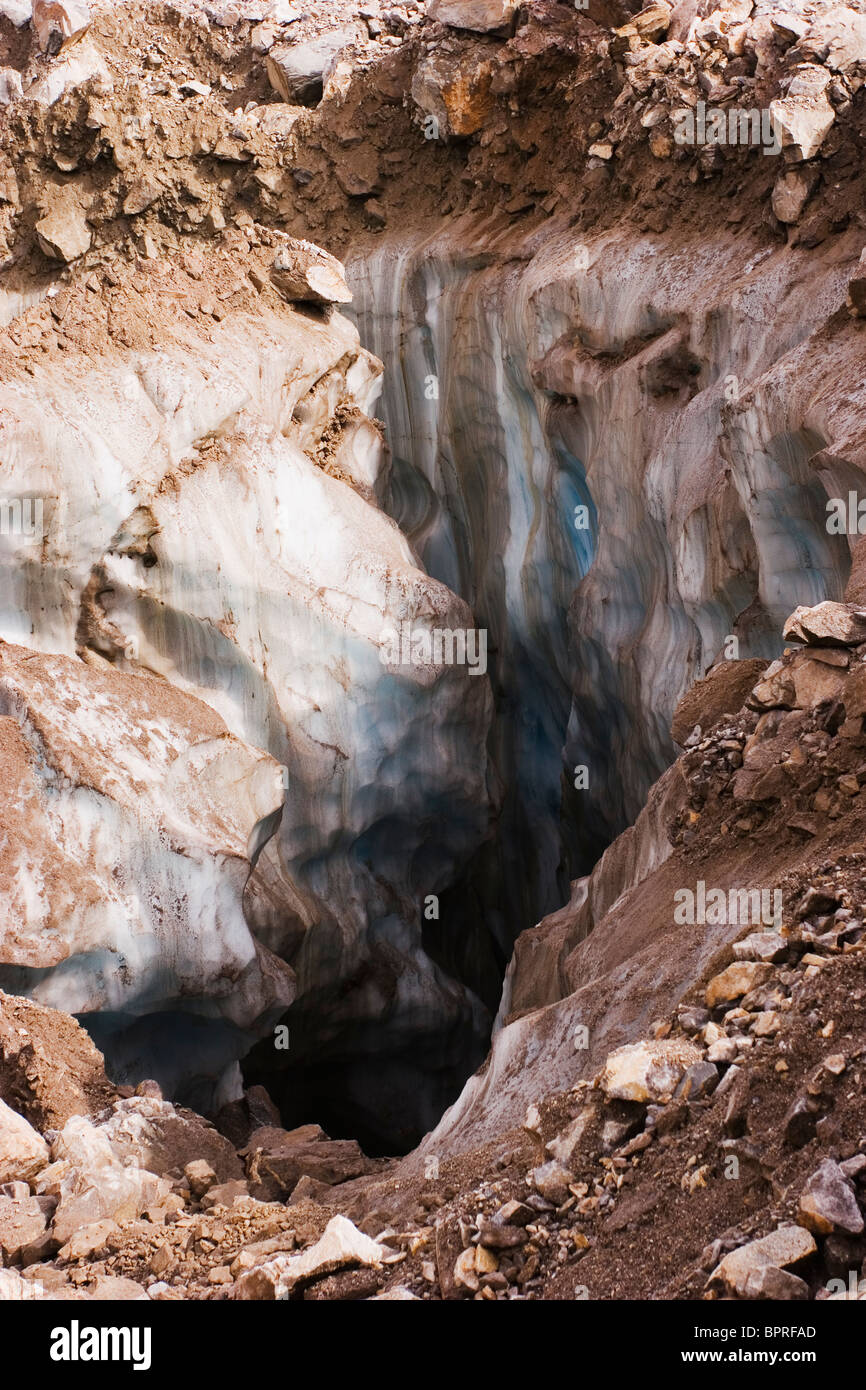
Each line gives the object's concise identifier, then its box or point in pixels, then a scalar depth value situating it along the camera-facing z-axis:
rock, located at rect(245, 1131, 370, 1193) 8.12
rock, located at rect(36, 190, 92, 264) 15.16
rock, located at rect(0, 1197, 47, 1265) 6.63
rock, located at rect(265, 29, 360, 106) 15.96
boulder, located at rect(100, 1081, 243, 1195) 7.81
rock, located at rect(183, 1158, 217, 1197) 7.47
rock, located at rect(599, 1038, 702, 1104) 5.38
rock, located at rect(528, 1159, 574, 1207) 5.23
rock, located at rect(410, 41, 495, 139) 14.30
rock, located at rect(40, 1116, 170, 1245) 6.84
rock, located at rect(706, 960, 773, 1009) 5.71
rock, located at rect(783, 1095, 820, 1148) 4.62
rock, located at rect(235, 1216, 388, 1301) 5.36
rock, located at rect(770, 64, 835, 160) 11.05
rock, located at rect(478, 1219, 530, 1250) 5.05
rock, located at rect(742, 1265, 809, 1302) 4.03
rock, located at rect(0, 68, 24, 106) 17.73
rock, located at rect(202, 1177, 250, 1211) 7.19
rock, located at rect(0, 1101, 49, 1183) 7.56
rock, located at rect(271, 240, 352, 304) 12.84
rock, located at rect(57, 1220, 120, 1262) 6.53
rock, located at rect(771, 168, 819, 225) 11.15
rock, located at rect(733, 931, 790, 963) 5.78
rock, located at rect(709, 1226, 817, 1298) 4.11
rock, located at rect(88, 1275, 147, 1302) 5.87
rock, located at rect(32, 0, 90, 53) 17.78
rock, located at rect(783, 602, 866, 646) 7.20
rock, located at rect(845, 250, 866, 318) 9.59
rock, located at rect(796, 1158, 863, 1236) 4.11
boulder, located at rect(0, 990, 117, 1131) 8.48
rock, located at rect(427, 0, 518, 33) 14.32
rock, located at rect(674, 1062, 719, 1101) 5.28
